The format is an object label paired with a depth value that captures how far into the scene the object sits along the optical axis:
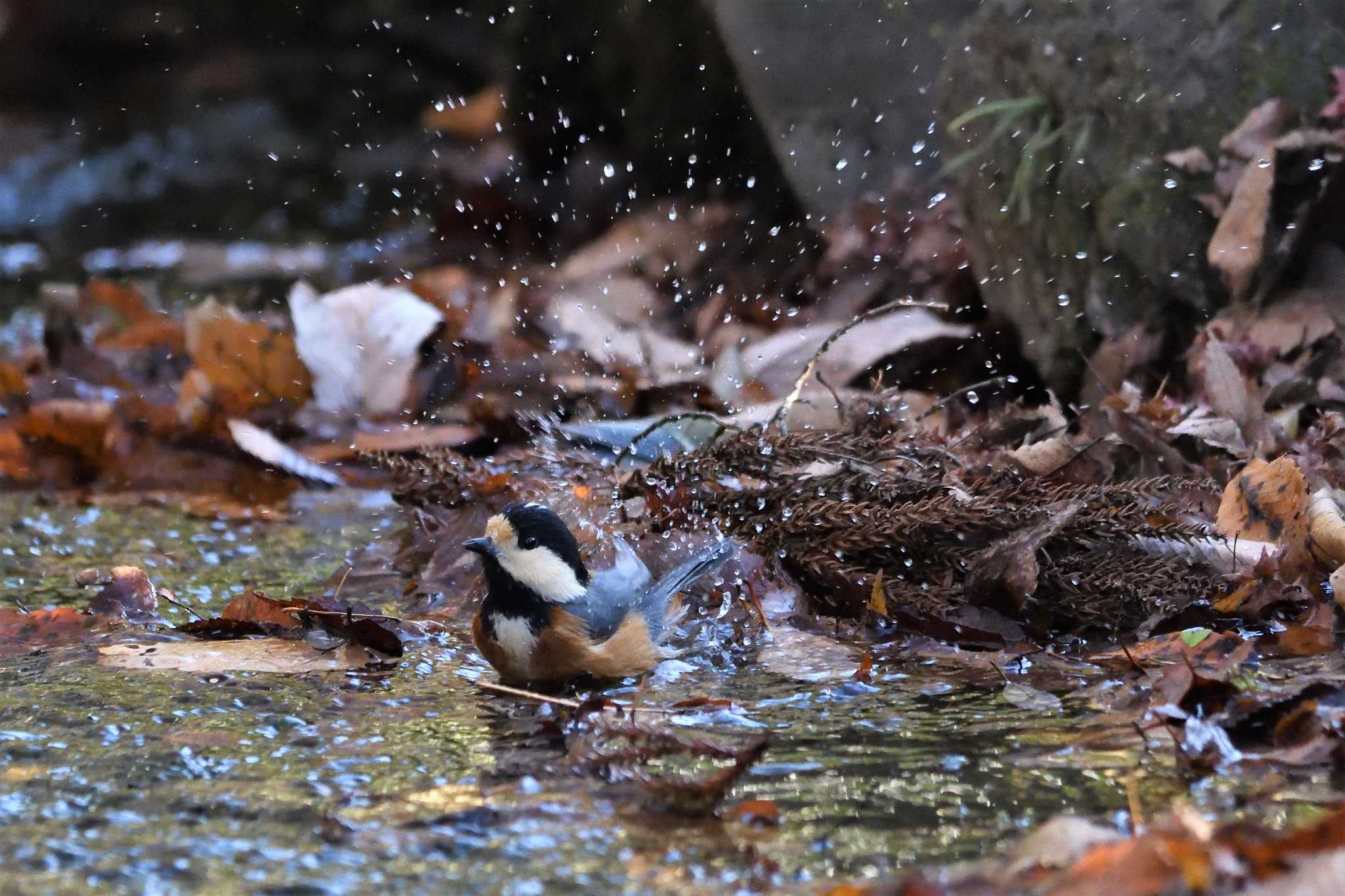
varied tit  6.14
